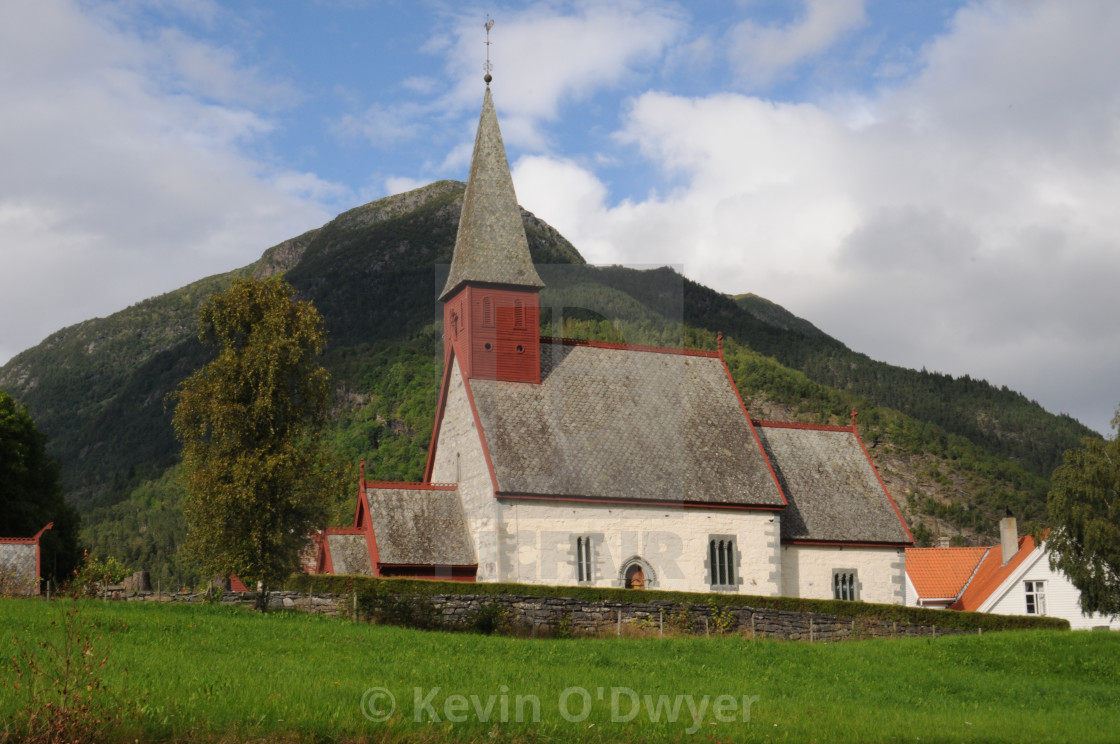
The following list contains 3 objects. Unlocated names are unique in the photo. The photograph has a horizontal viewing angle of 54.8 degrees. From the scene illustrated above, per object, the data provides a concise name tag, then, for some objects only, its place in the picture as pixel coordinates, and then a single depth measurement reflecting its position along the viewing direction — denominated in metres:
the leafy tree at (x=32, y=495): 50.41
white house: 50.19
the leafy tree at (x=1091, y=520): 40.22
